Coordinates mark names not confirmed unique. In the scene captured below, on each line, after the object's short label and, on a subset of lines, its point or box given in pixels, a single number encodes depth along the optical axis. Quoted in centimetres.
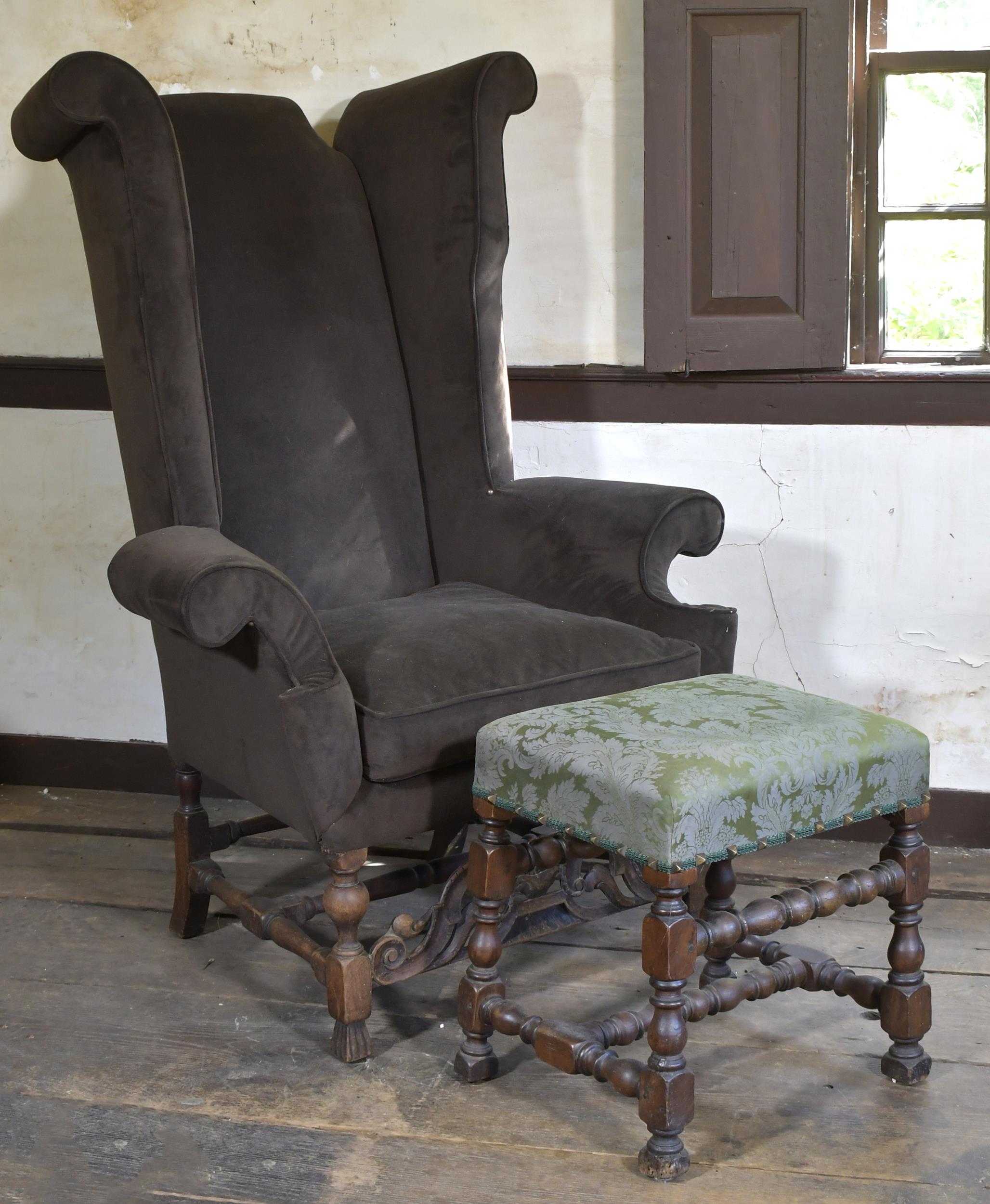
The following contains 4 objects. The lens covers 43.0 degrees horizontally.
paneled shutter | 232
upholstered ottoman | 137
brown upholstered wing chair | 164
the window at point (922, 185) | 244
